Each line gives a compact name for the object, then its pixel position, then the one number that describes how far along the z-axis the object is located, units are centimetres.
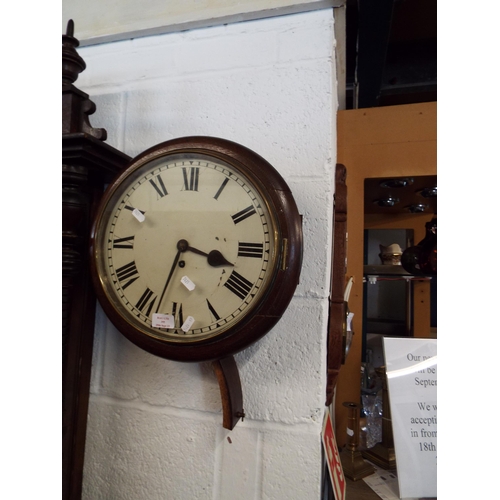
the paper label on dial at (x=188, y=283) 74
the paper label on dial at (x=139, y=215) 78
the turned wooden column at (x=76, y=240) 81
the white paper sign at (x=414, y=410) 97
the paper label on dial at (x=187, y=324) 73
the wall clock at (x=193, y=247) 71
